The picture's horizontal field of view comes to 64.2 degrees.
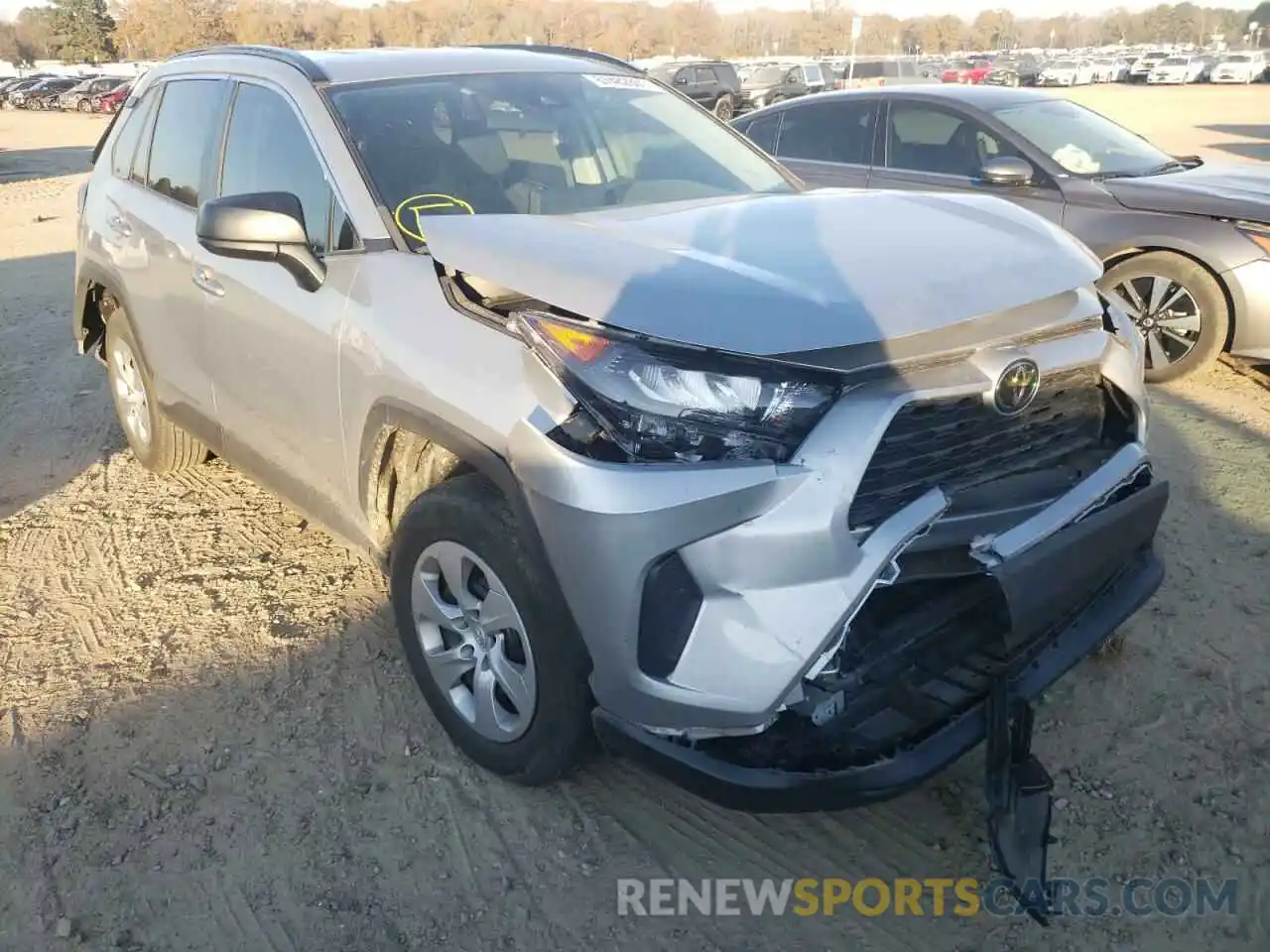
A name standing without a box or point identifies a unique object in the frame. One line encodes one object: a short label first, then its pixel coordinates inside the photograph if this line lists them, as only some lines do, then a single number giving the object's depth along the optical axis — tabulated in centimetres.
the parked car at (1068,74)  4865
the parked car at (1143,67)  5062
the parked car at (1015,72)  3984
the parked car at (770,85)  2888
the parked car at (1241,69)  4719
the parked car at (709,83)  2711
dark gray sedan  551
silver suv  210
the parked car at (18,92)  4912
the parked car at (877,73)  1795
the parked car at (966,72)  3631
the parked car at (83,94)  4562
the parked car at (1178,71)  4900
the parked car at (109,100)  4178
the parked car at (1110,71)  5388
